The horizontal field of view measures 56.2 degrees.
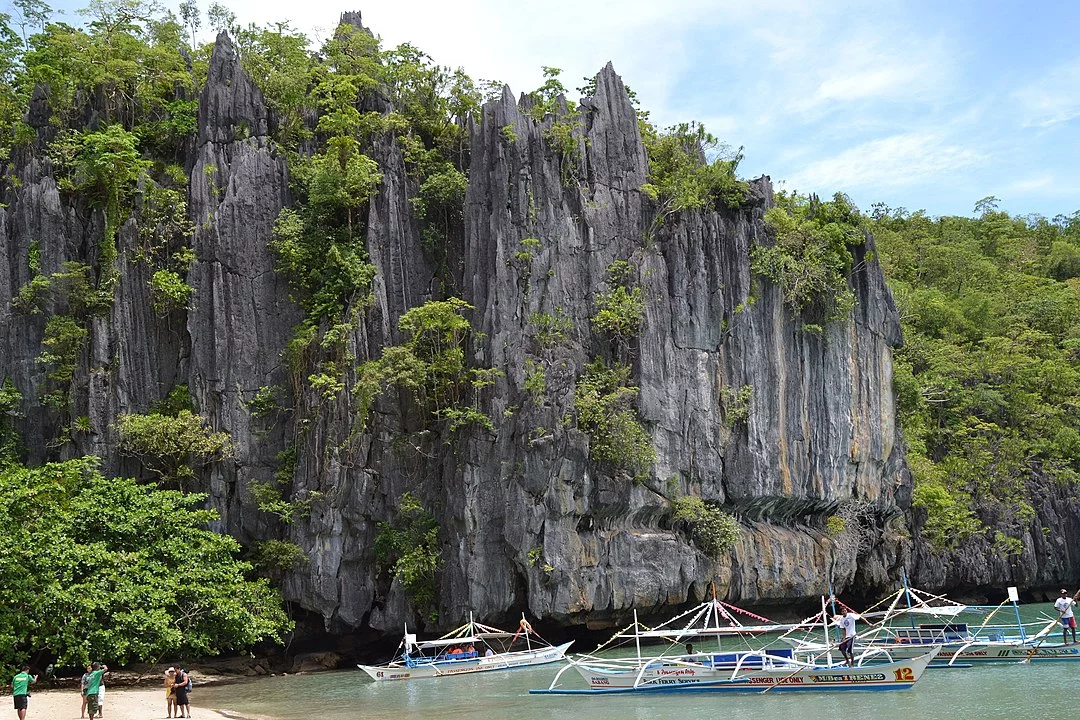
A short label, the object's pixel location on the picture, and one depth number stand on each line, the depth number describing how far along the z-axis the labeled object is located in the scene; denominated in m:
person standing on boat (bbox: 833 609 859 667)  21.98
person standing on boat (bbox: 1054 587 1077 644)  24.89
